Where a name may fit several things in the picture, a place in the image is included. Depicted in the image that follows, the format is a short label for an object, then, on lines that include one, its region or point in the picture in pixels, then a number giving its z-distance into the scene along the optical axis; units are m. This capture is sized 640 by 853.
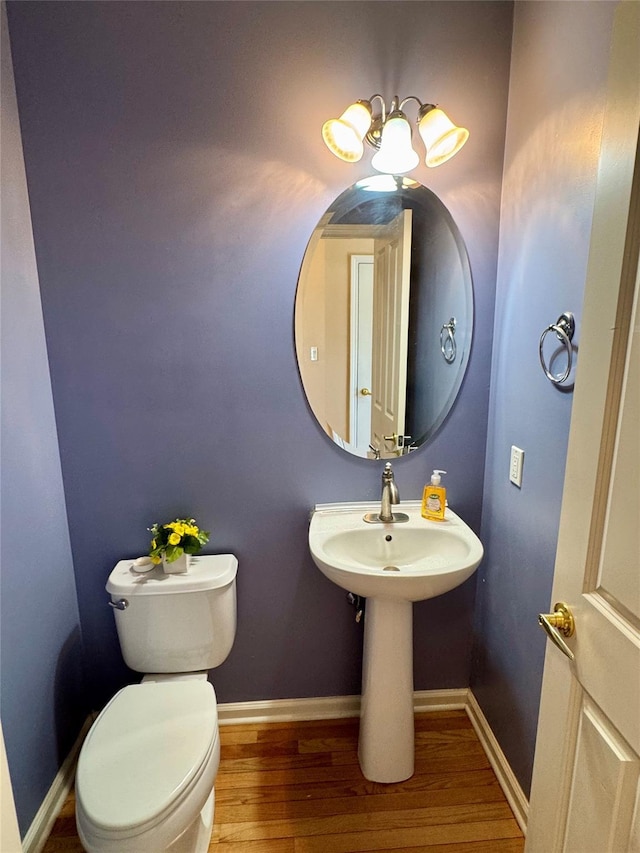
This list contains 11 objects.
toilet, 1.05
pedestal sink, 1.48
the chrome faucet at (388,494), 1.53
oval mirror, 1.47
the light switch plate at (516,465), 1.39
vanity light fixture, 1.28
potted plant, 1.47
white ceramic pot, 1.50
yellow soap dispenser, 1.55
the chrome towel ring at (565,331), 1.13
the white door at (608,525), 0.68
